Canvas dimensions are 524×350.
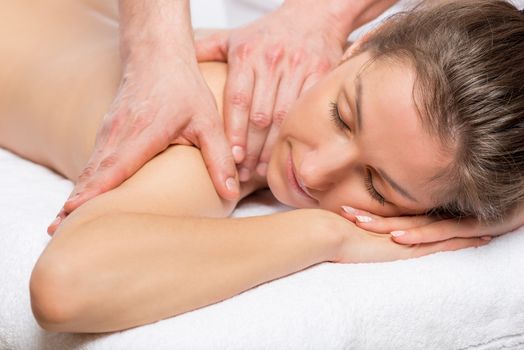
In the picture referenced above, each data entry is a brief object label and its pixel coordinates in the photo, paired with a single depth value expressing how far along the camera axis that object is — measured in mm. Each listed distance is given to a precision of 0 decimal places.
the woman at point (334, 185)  942
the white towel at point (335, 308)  952
